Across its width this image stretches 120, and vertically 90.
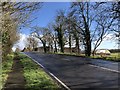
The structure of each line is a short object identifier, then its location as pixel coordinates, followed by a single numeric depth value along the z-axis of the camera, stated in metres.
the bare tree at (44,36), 36.57
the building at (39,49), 48.06
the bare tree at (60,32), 28.83
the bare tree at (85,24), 18.19
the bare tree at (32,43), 45.66
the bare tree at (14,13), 3.71
